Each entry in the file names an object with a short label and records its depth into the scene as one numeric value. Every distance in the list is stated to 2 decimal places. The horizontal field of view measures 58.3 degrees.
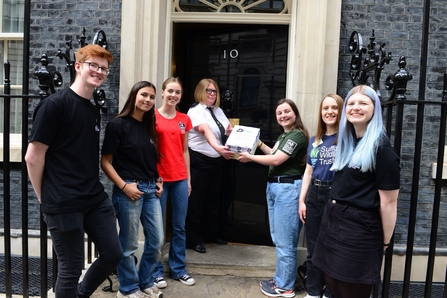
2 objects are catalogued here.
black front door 4.66
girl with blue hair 2.26
